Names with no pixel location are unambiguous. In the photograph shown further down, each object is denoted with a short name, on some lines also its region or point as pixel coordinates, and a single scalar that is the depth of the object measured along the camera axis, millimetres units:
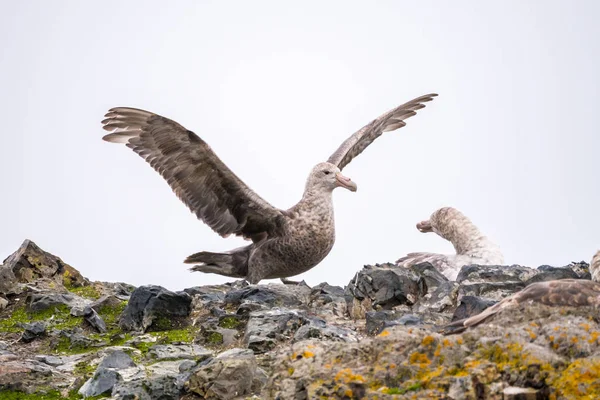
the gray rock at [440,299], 18969
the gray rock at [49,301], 22266
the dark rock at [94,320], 20000
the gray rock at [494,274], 20766
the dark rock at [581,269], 21719
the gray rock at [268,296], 20395
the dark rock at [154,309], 19781
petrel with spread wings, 25937
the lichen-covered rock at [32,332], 19109
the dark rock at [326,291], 21555
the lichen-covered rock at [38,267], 25937
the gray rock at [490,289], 19312
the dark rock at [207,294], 21297
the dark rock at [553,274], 20219
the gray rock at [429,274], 20359
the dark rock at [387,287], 19750
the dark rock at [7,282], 23266
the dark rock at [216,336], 17391
